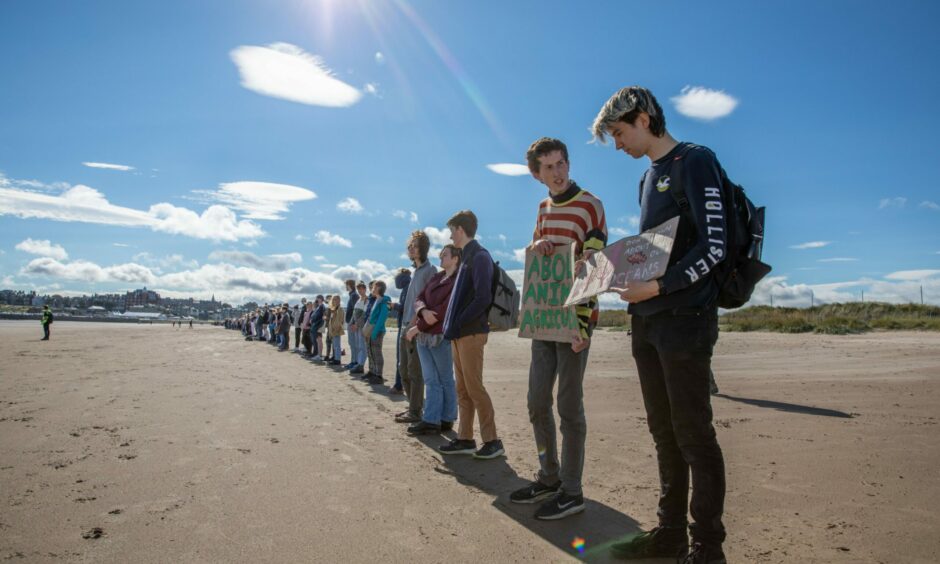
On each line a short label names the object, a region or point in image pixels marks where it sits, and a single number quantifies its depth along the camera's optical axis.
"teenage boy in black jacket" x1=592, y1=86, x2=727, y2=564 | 2.31
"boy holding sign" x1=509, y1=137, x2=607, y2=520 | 3.34
